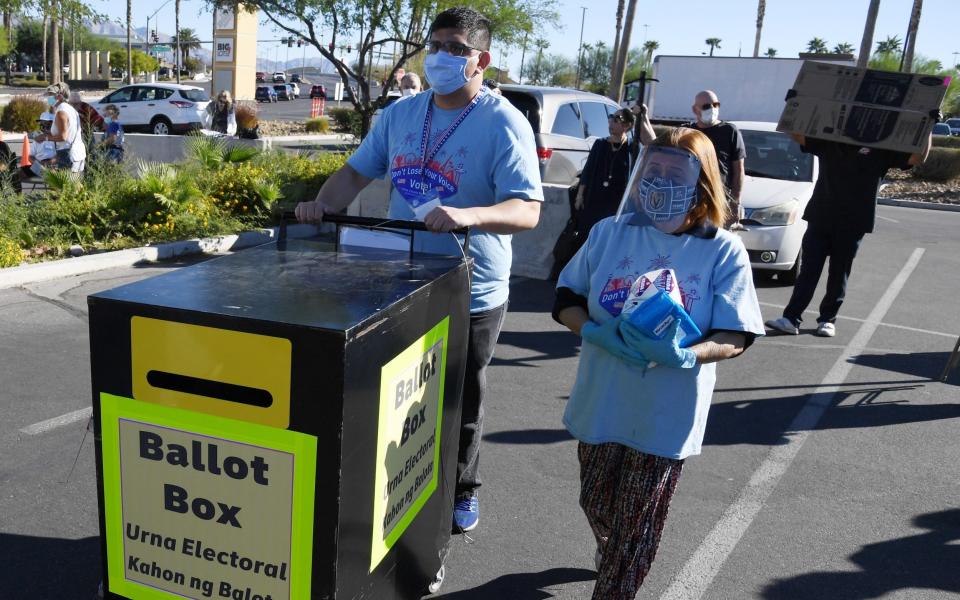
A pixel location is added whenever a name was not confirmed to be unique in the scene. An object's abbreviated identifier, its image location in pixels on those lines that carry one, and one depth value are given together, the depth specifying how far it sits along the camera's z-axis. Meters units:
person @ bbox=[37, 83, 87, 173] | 10.30
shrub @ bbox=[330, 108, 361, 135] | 32.47
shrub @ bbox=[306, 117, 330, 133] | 31.91
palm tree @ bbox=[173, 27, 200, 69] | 91.67
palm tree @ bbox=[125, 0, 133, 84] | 49.98
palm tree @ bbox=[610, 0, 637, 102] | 29.48
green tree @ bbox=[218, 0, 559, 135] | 20.78
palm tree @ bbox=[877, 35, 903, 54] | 76.44
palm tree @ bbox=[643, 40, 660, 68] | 92.62
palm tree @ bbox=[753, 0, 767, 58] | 56.97
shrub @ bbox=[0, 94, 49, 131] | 23.09
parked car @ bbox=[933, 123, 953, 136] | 41.97
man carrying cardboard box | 6.66
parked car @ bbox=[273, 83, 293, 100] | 62.56
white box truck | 23.39
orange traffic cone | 11.73
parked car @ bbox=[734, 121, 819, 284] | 8.77
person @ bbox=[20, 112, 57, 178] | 10.50
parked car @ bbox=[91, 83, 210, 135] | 25.58
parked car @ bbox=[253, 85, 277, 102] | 58.31
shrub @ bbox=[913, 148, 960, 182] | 23.72
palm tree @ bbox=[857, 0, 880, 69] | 25.95
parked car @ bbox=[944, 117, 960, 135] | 47.88
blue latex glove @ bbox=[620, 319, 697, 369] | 2.33
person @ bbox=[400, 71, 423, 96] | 9.55
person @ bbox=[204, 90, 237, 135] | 17.80
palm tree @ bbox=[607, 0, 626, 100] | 30.82
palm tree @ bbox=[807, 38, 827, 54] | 87.54
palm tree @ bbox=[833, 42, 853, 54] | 85.25
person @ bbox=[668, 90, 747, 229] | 7.20
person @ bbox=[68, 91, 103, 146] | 12.08
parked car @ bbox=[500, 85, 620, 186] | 10.16
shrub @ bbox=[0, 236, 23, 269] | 7.52
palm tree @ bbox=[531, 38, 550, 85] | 25.77
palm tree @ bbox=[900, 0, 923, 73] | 31.03
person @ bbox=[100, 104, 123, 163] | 12.16
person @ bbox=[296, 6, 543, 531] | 2.81
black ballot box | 1.83
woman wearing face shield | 2.50
